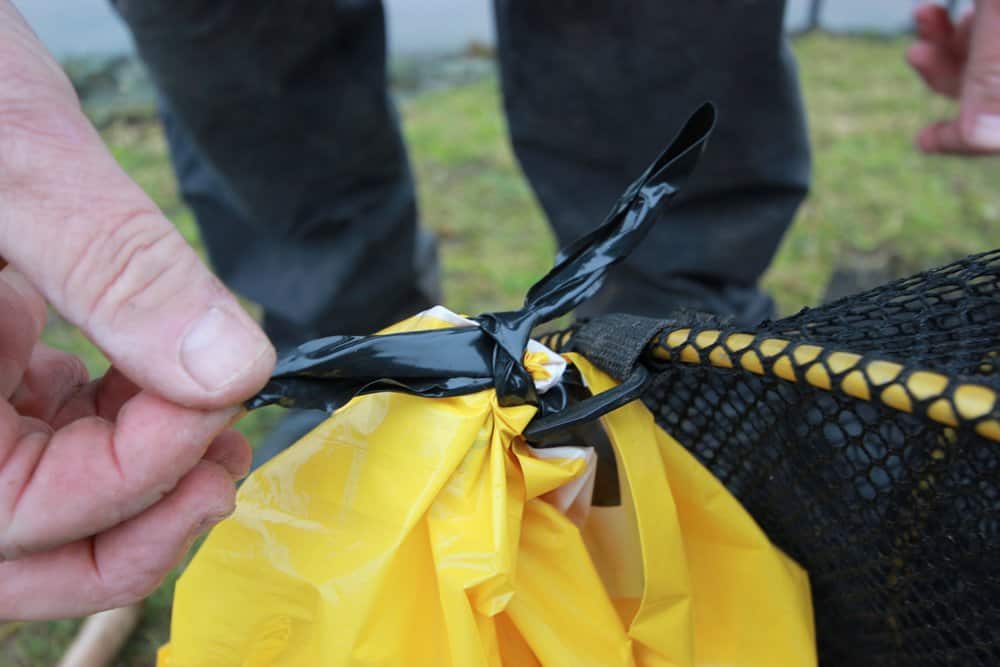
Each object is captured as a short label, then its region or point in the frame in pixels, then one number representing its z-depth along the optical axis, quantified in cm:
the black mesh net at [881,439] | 23
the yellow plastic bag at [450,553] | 25
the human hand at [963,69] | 37
